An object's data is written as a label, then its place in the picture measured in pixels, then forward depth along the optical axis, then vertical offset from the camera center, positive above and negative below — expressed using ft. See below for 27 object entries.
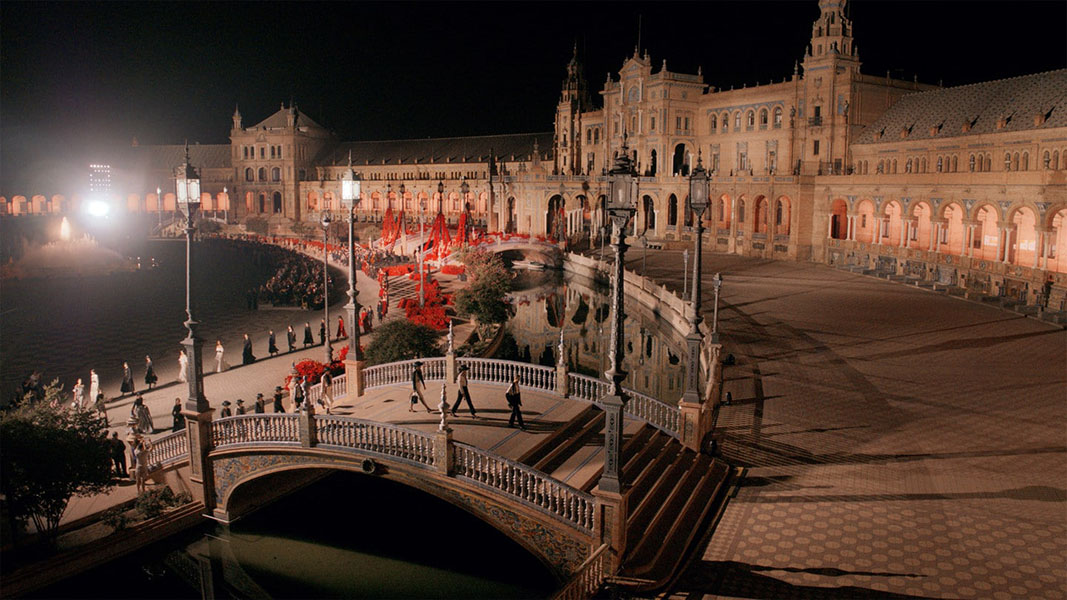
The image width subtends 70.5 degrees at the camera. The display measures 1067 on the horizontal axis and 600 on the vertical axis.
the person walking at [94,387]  77.82 -16.82
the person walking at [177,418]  68.59 -17.59
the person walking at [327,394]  61.93 -14.12
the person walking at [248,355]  96.94 -16.57
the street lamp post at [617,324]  34.76 -4.54
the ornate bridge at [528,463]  42.06 -15.22
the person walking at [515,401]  53.83 -12.26
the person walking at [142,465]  54.72 -17.39
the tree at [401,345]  78.84 -12.23
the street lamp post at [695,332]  55.31 -7.70
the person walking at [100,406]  60.70 -14.74
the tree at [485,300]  114.32 -10.83
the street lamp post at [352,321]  62.18 -7.93
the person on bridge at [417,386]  58.13 -12.23
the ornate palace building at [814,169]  136.67 +17.41
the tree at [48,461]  47.70 -15.36
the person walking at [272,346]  101.71 -16.06
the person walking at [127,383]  83.41 -17.38
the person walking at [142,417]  67.92 -17.26
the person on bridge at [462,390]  56.34 -11.96
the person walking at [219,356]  92.58 -15.99
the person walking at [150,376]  85.70 -17.10
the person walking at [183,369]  85.20 -16.48
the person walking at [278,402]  68.32 -15.86
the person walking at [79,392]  73.11 -16.39
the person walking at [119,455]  56.70 -17.39
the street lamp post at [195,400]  51.90 -12.55
